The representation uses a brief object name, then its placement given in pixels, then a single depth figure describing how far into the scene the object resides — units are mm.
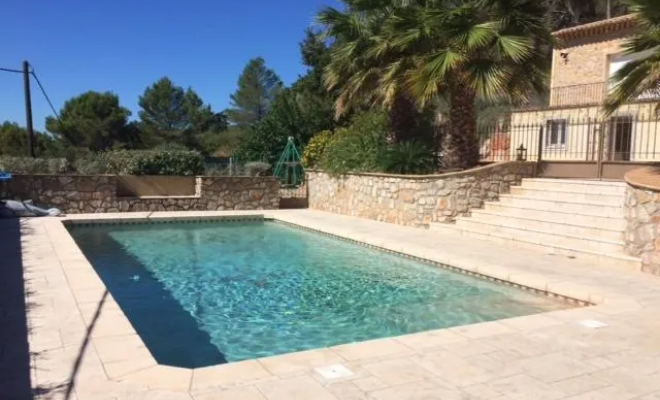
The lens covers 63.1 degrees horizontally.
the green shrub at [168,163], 17453
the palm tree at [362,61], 14430
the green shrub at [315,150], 20406
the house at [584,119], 13898
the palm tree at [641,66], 8055
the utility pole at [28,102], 22375
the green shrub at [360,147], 15852
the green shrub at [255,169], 20219
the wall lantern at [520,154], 13867
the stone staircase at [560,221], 9336
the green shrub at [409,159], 14023
